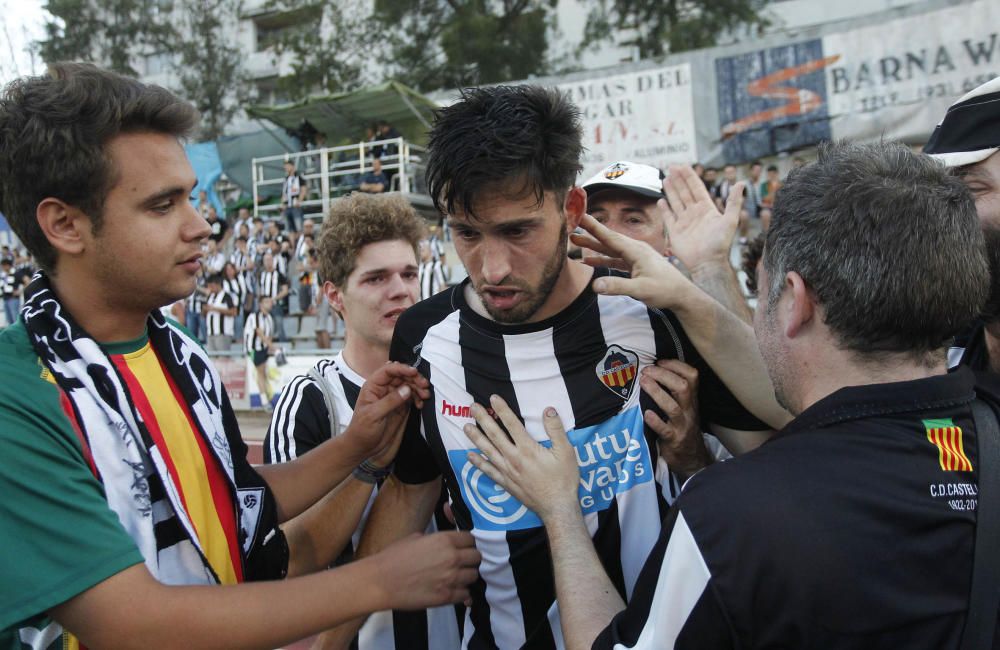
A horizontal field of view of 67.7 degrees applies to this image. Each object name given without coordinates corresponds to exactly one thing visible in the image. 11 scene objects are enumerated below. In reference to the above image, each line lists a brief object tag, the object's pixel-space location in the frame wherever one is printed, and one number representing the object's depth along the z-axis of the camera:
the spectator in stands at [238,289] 16.75
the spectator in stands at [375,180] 16.82
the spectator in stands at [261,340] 12.70
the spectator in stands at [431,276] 13.92
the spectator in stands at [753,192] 13.98
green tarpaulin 19.34
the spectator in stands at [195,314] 16.88
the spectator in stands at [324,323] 14.88
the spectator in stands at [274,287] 16.19
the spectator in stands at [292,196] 19.78
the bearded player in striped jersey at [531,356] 1.98
